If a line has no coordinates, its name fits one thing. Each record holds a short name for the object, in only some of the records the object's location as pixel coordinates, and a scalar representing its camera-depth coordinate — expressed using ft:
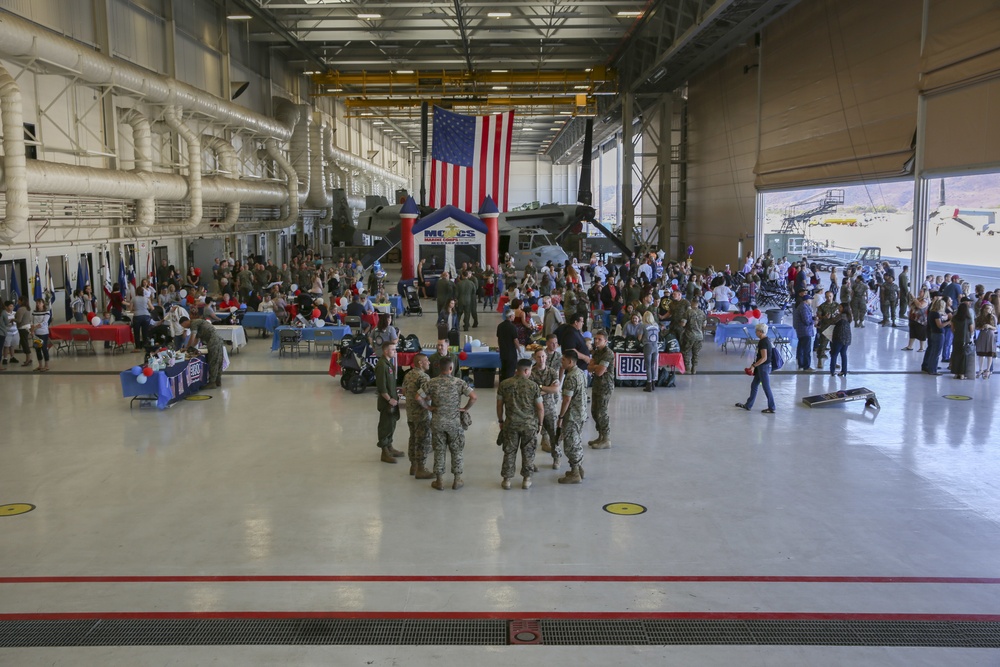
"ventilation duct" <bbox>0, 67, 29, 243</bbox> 50.72
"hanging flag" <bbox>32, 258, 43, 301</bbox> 62.18
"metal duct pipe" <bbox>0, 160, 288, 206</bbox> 55.21
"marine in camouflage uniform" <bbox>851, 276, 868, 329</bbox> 63.93
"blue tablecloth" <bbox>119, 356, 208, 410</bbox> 40.19
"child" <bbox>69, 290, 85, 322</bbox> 60.85
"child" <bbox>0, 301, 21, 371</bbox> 51.34
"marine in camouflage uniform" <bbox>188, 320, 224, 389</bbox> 45.14
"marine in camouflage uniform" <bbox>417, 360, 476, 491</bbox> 27.45
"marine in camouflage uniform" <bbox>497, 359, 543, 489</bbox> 27.12
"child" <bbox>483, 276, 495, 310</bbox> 80.33
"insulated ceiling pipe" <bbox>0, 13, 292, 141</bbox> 50.67
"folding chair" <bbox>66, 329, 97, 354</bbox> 54.60
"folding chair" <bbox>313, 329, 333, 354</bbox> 54.19
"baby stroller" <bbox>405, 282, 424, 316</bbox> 77.51
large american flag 98.17
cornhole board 40.02
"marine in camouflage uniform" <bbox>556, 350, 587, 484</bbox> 28.35
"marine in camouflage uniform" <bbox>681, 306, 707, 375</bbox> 46.60
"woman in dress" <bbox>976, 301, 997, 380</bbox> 45.42
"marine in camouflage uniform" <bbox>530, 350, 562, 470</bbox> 29.17
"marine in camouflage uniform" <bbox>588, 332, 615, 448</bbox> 32.19
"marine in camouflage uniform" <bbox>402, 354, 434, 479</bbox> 28.04
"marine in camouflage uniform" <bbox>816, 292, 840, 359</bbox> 48.93
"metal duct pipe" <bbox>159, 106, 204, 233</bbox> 76.18
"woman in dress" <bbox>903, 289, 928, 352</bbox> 52.75
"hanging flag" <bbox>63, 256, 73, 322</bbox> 67.19
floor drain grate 18.22
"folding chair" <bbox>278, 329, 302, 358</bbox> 55.01
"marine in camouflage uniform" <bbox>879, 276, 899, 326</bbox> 65.87
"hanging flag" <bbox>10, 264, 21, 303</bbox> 60.44
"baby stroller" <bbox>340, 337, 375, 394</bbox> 44.09
